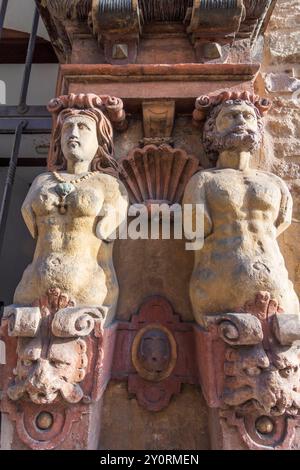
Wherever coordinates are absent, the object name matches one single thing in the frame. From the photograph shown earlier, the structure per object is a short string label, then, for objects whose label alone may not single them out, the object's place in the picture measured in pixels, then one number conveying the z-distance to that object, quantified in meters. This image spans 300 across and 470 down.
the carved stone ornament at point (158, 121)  1.61
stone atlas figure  1.22
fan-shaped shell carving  1.58
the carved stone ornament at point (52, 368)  1.12
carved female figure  1.26
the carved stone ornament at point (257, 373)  1.10
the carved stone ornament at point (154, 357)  1.35
